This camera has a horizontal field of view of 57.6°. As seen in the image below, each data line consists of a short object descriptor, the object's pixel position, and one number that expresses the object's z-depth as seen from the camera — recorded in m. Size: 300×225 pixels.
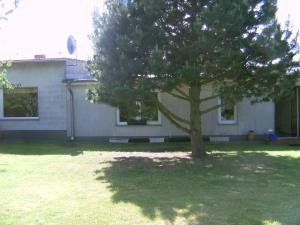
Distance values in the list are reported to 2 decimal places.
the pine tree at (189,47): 7.13
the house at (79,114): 11.91
